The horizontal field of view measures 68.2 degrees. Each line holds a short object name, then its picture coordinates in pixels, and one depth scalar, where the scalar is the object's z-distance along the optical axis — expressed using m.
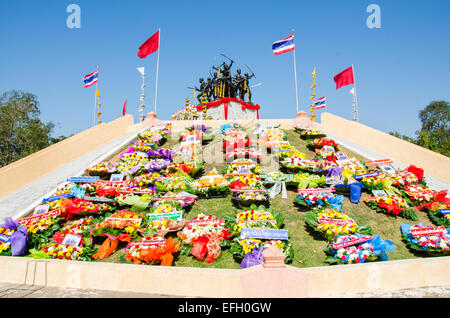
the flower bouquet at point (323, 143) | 12.57
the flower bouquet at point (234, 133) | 13.04
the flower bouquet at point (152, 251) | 5.99
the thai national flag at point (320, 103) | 17.83
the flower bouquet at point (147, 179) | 9.52
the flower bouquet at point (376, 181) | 8.98
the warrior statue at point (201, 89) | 24.24
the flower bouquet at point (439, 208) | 7.60
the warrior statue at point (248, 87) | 24.61
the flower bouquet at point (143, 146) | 12.48
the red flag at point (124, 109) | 20.30
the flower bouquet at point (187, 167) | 10.25
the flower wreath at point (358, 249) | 5.84
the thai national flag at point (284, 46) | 16.58
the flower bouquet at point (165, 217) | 7.08
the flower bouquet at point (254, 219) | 6.84
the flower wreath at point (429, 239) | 6.23
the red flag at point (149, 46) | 16.78
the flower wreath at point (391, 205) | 7.93
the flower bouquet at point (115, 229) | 6.60
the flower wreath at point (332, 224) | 6.69
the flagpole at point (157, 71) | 16.95
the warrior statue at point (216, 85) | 24.07
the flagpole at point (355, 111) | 15.86
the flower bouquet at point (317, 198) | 8.12
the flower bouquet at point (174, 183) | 9.06
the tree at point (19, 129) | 31.94
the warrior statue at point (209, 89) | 24.56
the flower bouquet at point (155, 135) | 13.59
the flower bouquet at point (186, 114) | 19.58
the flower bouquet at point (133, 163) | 10.51
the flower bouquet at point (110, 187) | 8.95
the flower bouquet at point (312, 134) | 13.69
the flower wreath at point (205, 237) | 6.26
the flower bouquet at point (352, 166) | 10.03
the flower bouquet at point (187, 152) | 11.34
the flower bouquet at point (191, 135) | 13.44
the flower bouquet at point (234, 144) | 12.12
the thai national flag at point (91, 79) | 17.94
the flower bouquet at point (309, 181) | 9.09
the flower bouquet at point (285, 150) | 11.32
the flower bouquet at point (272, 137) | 12.35
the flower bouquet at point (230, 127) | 14.39
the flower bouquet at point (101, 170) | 10.52
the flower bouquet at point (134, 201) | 8.18
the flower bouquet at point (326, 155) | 11.43
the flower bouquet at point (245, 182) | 8.83
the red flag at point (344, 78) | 15.75
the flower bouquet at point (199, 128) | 15.04
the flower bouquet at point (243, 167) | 10.00
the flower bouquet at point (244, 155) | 11.34
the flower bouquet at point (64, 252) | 6.29
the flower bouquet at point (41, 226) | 7.04
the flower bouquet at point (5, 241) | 6.66
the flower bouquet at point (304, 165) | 10.32
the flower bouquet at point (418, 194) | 8.48
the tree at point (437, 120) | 41.53
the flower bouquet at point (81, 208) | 7.97
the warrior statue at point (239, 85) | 24.38
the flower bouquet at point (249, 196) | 8.15
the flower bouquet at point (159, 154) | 11.88
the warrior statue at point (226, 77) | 23.91
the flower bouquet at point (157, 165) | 10.55
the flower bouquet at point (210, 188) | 8.96
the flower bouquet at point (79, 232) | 6.80
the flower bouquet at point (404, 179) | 9.34
